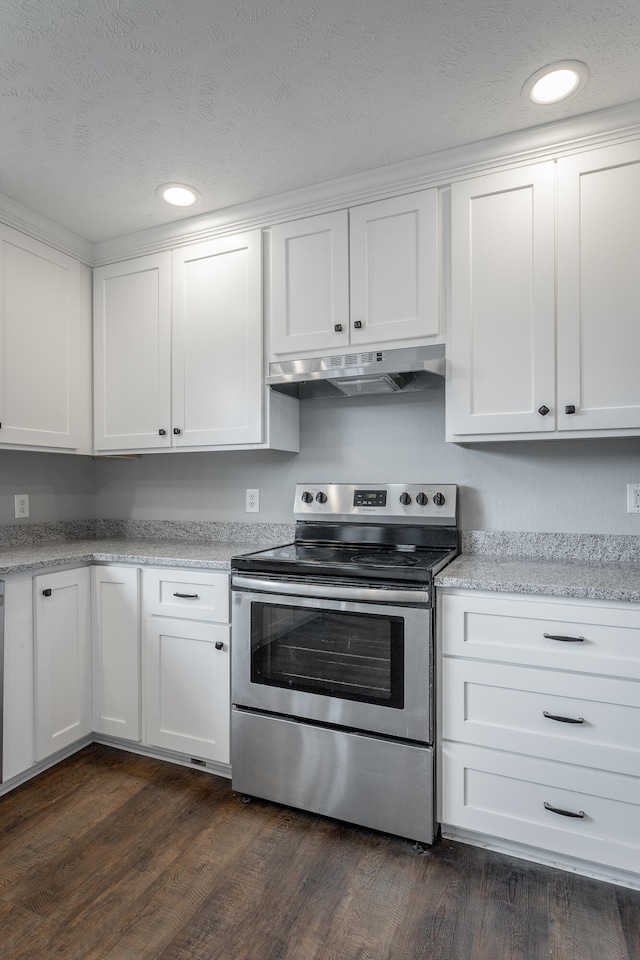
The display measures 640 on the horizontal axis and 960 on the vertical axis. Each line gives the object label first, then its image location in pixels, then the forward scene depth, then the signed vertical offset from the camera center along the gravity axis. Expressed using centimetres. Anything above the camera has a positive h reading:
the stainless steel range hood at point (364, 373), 203 +42
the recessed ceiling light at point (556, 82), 160 +122
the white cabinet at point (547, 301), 180 +63
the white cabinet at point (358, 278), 207 +81
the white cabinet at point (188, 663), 214 -73
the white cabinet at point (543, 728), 156 -75
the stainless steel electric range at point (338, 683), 175 -70
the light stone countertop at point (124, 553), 215 -31
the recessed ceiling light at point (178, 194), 224 +121
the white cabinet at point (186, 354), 240 +60
